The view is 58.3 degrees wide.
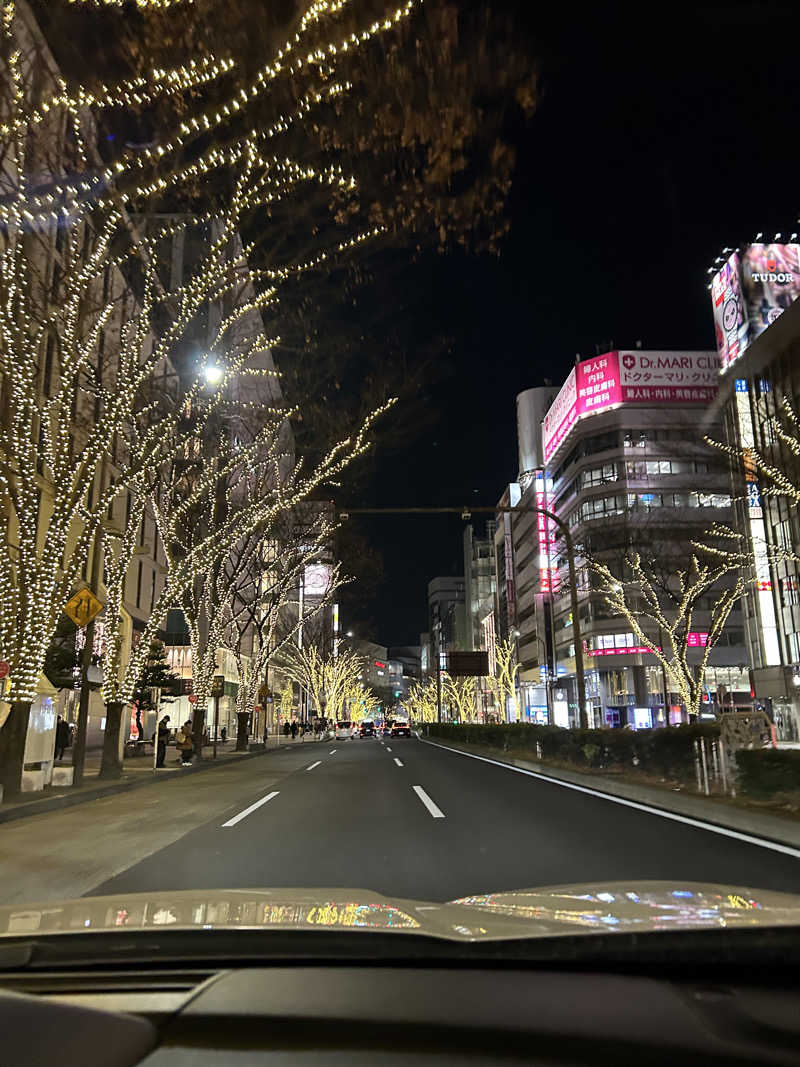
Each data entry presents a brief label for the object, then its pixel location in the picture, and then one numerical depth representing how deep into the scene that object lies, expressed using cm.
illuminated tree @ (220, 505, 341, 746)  2847
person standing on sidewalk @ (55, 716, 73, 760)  2445
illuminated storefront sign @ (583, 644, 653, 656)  6028
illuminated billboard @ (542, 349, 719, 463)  6712
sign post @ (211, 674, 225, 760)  3161
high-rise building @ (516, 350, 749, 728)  6050
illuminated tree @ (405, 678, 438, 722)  10969
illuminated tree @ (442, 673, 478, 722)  7962
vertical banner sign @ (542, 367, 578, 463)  7175
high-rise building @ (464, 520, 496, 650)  12381
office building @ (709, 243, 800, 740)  3891
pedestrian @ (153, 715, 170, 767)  2194
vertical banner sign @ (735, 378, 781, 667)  4191
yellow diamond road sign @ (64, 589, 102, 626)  1482
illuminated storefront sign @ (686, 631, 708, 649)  5938
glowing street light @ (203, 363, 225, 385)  1537
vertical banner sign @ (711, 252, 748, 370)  4831
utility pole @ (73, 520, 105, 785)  1572
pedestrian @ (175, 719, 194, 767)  2439
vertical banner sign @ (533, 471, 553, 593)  7044
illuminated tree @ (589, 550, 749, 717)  2444
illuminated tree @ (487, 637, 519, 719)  6024
